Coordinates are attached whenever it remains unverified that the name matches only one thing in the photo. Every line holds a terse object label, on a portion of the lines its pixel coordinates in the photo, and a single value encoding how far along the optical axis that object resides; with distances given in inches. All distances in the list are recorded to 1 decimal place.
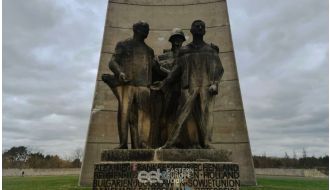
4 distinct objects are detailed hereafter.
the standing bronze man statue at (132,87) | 225.1
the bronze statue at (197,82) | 223.8
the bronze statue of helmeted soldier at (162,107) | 235.6
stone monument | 213.6
